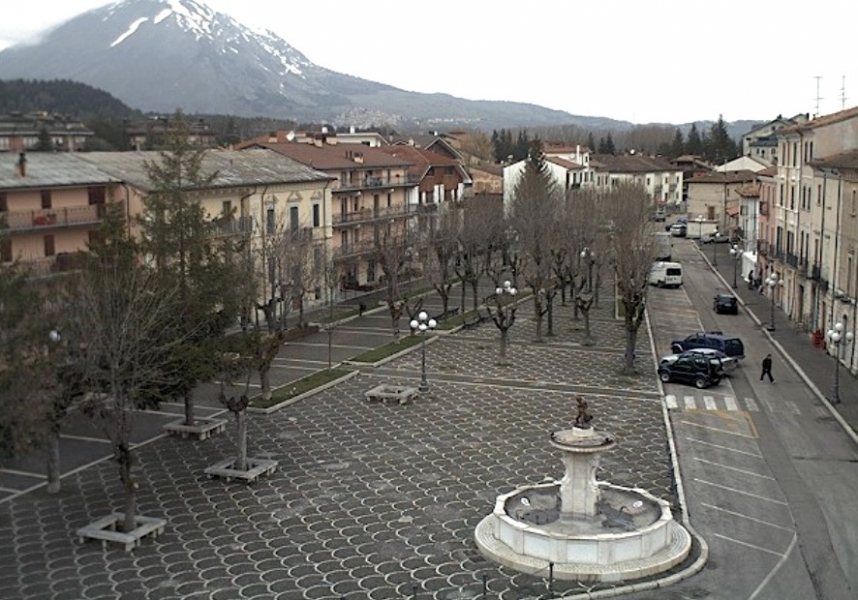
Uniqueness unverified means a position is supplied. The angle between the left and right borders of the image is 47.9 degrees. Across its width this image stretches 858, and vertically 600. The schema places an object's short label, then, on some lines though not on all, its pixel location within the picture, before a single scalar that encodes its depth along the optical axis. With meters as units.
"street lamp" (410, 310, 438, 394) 35.81
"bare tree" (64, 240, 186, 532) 22.62
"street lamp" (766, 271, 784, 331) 50.34
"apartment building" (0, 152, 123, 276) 39.41
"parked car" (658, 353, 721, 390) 37.03
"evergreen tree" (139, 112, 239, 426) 28.69
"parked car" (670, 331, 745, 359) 41.75
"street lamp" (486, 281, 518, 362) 42.03
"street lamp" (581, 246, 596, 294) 54.66
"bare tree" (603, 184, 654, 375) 39.50
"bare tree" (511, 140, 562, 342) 49.34
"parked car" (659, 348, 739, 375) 38.08
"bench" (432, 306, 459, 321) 52.22
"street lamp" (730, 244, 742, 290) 67.44
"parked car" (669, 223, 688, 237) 104.12
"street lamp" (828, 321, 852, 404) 34.33
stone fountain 19.56
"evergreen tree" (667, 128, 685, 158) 176.75
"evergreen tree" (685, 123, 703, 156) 174.62
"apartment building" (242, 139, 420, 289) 63.12
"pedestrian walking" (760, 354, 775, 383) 37.76
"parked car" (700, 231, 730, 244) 96.80
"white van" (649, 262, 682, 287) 66.31
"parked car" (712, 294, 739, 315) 55.06
